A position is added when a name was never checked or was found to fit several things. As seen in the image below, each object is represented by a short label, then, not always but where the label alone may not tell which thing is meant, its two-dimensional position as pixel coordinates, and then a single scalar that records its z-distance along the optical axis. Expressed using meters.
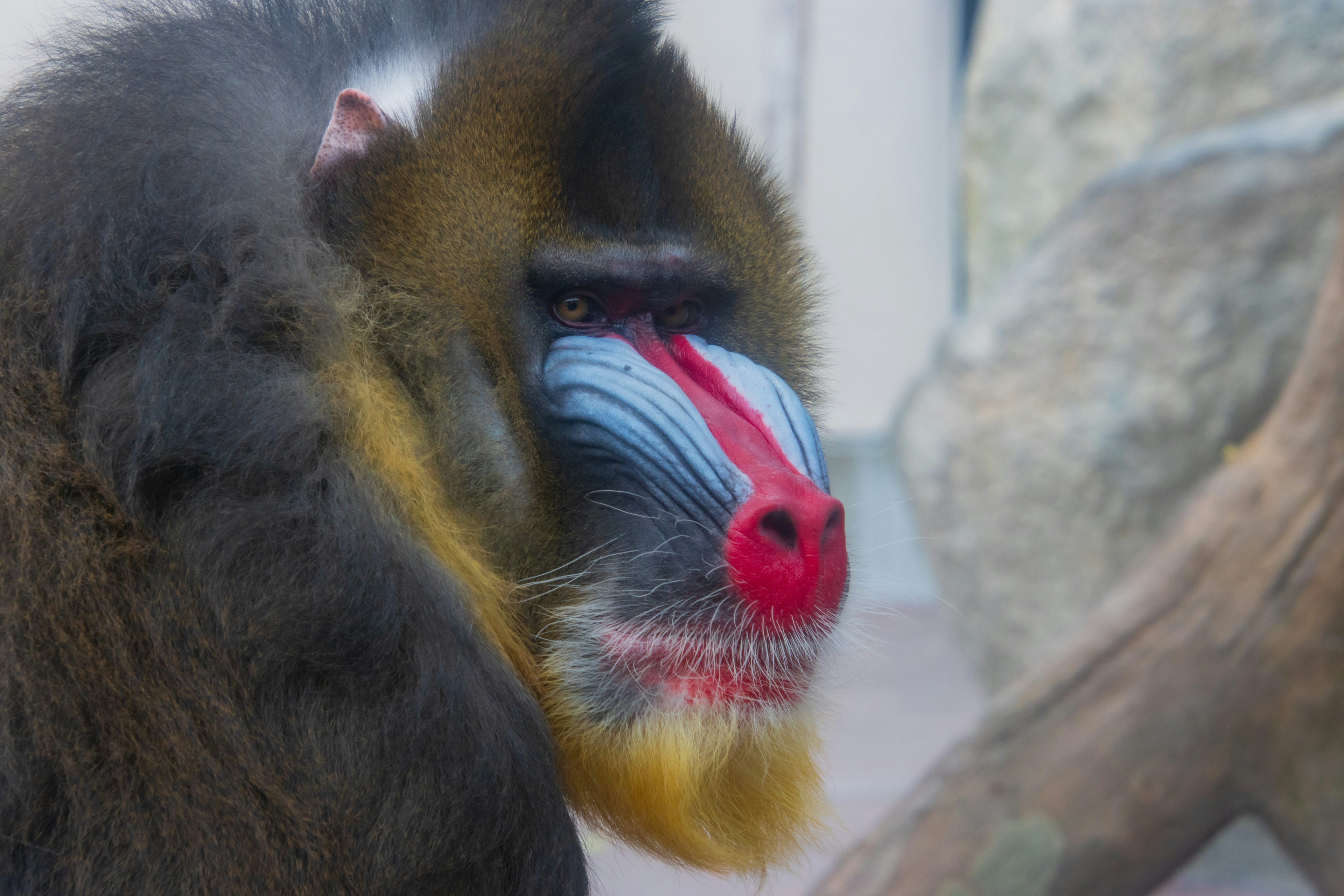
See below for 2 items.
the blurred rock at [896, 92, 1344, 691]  5.28
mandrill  1.39
